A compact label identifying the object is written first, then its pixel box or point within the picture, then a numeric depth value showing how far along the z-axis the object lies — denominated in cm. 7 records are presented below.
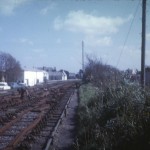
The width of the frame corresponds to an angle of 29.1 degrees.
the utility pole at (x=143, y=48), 1682
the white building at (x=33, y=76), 8989
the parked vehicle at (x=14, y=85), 6197
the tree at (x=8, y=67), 7544
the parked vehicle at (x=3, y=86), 5463
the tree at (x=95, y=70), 3838
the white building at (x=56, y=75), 15381
